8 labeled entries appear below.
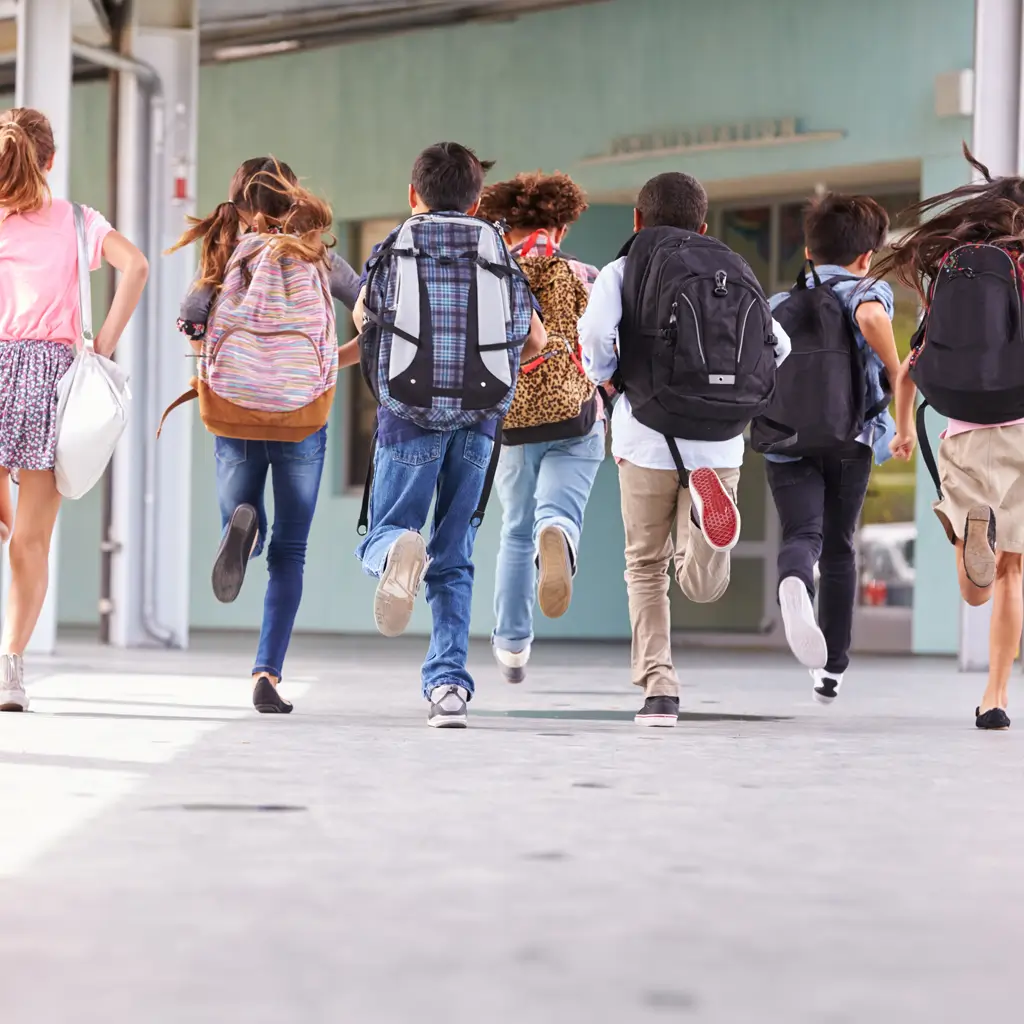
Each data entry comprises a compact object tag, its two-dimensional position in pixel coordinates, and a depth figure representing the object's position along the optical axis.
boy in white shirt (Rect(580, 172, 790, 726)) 10.53
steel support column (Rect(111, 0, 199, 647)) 20.36
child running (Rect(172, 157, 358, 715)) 10.98
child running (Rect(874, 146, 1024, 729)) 10.84
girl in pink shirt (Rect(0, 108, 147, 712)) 11.02
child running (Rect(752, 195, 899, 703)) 12.01
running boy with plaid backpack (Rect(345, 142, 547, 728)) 10.30
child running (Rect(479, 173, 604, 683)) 11.89
